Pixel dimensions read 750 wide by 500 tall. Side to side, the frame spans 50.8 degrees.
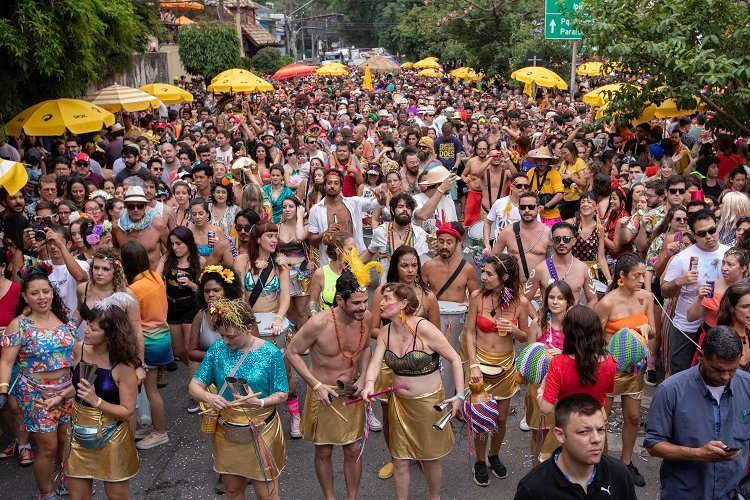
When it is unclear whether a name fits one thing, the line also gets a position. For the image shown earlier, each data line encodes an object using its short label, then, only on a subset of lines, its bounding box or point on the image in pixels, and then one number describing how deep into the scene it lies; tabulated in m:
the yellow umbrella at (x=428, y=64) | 39.65
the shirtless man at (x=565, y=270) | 6.71
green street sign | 19.39
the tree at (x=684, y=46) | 9.30
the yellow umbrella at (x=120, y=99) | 14.66
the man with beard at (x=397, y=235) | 7.79
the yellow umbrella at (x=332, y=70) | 32.96
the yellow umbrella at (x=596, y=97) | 16.26
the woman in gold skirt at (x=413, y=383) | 5.30
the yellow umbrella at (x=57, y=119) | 11.57
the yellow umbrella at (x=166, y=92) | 18.64
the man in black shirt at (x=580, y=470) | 3.43
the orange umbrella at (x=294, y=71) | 29.08
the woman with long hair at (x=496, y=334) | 5.93
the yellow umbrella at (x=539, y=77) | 20.95
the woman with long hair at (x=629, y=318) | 5.74
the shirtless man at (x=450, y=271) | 6.75
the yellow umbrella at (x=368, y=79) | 35.64
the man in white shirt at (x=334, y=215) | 8.54
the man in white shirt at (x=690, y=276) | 6.38
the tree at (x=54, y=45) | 10.80
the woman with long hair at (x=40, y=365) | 5.55
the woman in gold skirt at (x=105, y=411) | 4.99
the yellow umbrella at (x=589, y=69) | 26.59
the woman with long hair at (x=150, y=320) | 6.67
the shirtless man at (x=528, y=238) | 7.82
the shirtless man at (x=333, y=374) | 5.37
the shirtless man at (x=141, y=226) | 8.22
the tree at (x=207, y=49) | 29.84
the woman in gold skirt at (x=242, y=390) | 4.91
